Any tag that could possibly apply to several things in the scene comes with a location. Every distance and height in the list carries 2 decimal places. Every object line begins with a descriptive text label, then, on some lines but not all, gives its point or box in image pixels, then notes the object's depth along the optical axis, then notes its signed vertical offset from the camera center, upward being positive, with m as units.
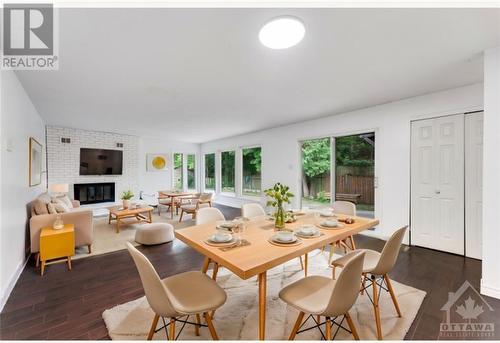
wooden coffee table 4.17 -0.86
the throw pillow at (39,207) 2.99 -0.53
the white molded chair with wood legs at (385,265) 1.56 -0.73
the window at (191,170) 8.55 +0.01
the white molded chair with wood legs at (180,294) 1.17 -0.81
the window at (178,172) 8.09 -0.07
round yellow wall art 7.25 +0.28
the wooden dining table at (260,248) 1.29 -0.55
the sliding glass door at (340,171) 4.03 +0.00
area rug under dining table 1.58 -1.21
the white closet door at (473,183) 2.83 -0.15
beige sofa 2.82 -0.71
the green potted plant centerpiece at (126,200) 4.57 -0.64
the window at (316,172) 4.66 -0.03
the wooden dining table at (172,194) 5.61 -0.68
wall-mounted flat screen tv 5.95 +0.24
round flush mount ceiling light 1.61 +1.11
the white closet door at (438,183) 2.99 -0.18
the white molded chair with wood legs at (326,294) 1.14 -0.81
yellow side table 2.58 -0.93
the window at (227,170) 7.47 +0.02
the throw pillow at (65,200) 4.41 -0.63
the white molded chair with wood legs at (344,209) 2.87 -0.52
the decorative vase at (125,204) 4.57 -0.74
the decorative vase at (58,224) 2.77 -0.71
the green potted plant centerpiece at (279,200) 2.02 -0.28
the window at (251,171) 6.54 -0.01
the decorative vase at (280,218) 2.03 -0.45
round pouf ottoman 3.48 -1.05
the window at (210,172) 8.35 -0.06
